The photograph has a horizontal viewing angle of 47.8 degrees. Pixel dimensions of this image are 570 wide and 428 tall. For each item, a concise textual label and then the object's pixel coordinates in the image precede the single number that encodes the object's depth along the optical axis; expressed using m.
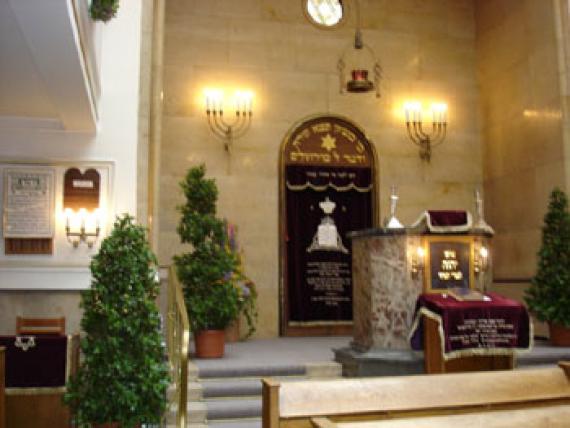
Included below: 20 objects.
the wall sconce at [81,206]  6.25
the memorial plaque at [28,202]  6.24
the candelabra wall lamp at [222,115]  9.41
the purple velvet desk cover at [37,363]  4.94
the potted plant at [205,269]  6.80
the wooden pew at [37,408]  4.89
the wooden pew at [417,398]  3.71
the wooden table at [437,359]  5.88
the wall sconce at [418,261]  6.25
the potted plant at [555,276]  7.90
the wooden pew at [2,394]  4.68
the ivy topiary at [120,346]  4.56
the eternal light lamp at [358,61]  9.95
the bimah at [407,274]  6.19
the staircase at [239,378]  5.47
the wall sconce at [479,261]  6.40
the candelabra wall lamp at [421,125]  10.11
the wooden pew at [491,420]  3.68
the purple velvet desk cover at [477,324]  5.86
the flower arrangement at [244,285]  8.14
